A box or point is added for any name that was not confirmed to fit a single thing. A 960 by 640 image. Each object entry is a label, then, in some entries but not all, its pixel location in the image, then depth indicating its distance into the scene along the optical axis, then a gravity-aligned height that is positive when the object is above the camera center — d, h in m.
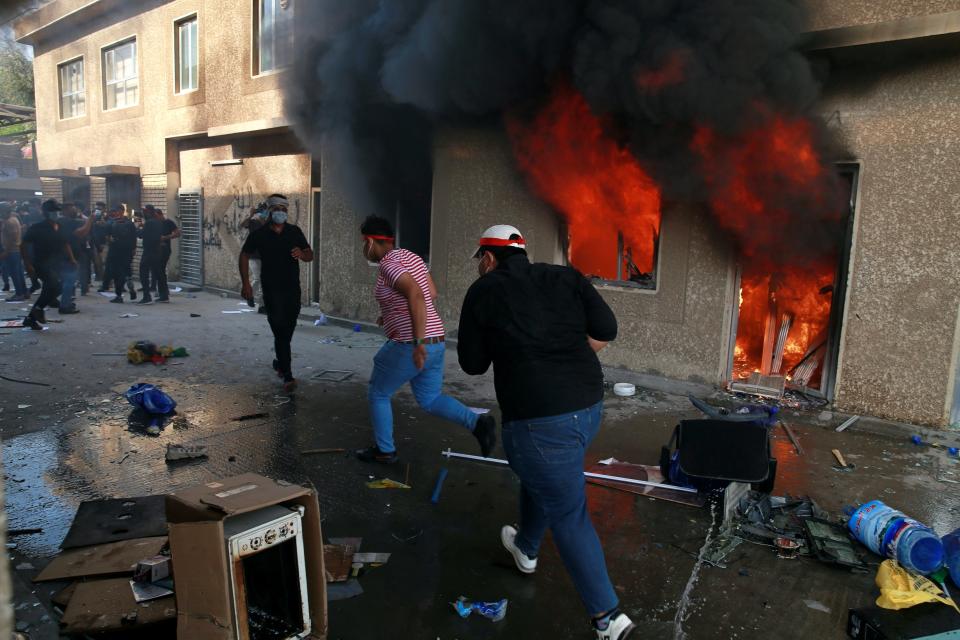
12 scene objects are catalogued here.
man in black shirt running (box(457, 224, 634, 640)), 2.68 -0.64
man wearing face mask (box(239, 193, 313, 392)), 6.30 -0.42
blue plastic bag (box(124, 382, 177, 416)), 5.61 -1.63
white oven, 2.39 -1.39
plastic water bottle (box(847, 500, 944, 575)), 3.28 -1.56
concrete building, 5.62 +0.34
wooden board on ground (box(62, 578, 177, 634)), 2.64 -1.69
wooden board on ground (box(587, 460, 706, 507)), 4.23 -1.72
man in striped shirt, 4.34 -0.78
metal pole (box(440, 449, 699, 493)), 4.34 -1.70
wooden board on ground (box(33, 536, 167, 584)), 3.07 -1.71
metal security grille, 15.27 -0.44
